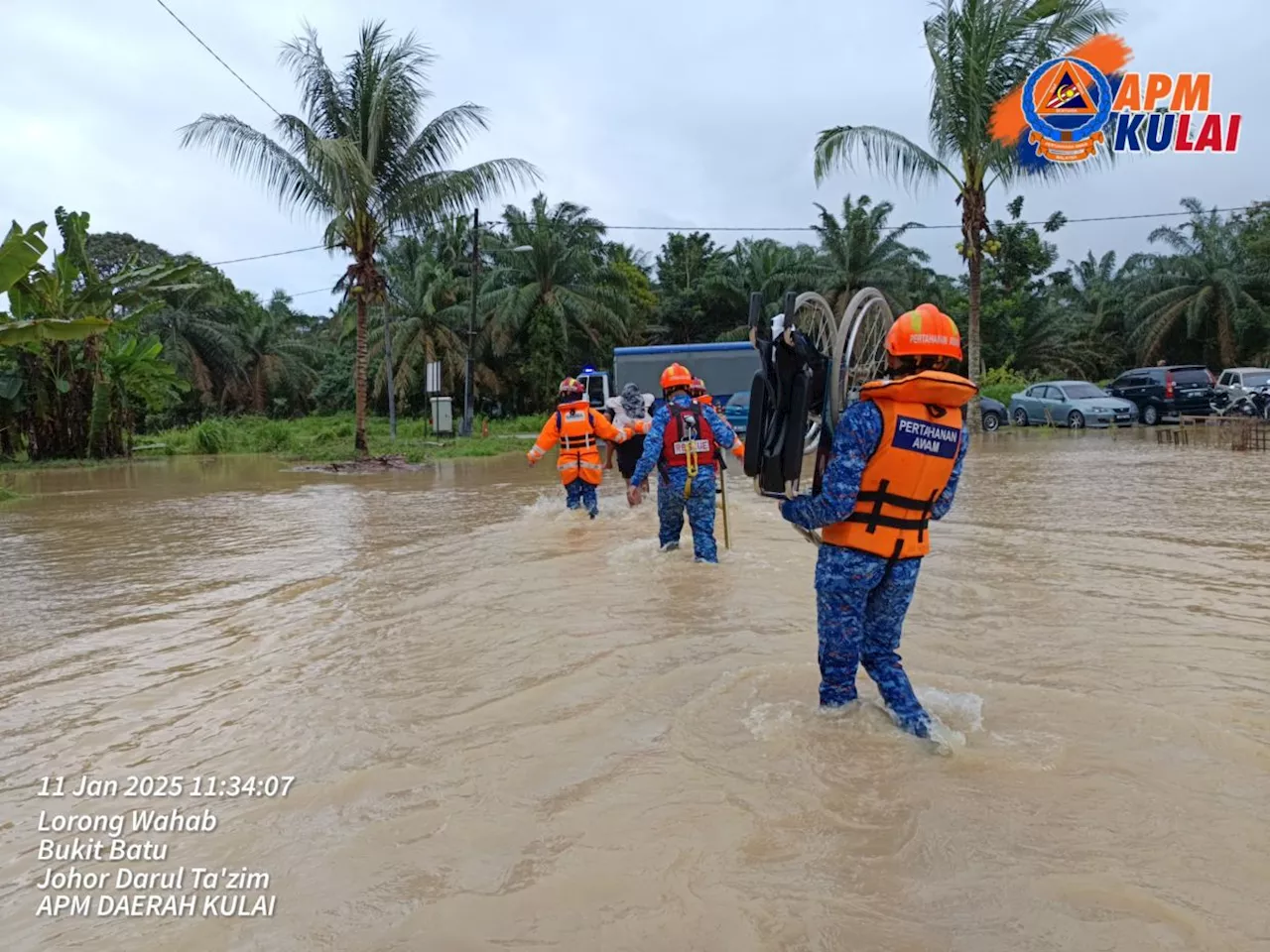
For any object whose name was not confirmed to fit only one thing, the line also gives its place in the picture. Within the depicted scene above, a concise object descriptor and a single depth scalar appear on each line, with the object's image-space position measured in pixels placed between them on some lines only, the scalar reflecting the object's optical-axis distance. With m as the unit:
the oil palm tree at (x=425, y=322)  37.75
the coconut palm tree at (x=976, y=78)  21.81
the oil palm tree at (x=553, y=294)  37.25
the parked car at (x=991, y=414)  25.25
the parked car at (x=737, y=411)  20.62
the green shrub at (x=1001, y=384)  30.39
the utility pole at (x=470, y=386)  29.73
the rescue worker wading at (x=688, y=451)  7.66
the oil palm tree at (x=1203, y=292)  35.31
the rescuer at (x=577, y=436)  10.34
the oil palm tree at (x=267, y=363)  43.44
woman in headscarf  10.66
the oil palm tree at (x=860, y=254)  38.31
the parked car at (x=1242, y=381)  23.84
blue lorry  23.77
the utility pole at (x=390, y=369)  28.69
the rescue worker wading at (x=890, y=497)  3.81
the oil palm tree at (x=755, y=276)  40.19
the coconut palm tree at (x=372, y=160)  19.81
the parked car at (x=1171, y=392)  24.56
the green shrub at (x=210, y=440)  27.02
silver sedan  24.36
